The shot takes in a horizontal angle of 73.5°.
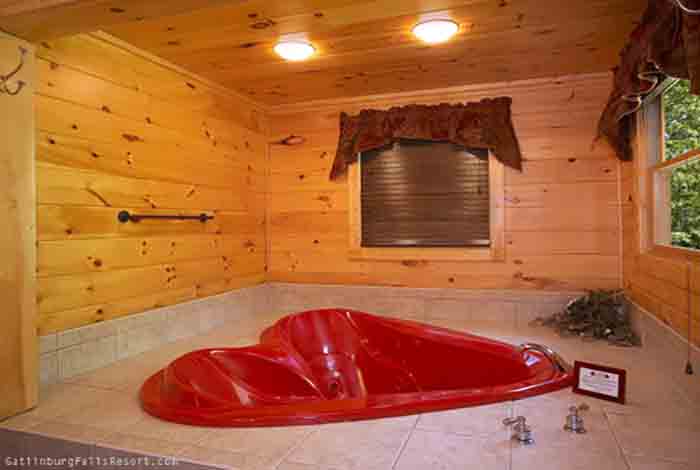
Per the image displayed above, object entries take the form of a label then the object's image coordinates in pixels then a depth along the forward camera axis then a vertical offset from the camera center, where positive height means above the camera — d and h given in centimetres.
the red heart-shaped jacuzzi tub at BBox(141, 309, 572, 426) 160 -62
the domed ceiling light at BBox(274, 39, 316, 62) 233 +93
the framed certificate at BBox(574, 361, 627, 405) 171 -58
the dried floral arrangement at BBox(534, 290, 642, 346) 258 -54
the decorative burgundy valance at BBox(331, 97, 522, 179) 307 +69
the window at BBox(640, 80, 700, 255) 201 +27
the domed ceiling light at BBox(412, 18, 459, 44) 211 +92
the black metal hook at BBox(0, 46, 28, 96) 166 +56
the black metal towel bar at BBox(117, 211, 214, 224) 230 +9
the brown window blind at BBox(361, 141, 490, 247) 318 +23
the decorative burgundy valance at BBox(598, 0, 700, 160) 131 +63
